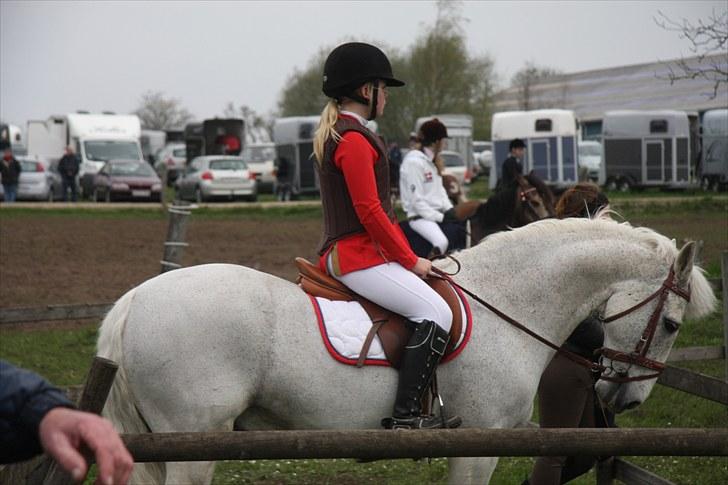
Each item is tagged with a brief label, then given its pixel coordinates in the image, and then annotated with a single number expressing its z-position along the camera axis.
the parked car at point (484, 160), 58.00
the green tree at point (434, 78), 63.31
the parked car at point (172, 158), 51.84
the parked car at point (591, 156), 43.72
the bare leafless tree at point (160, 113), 100.44
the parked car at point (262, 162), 44.97
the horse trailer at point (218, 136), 51.22
